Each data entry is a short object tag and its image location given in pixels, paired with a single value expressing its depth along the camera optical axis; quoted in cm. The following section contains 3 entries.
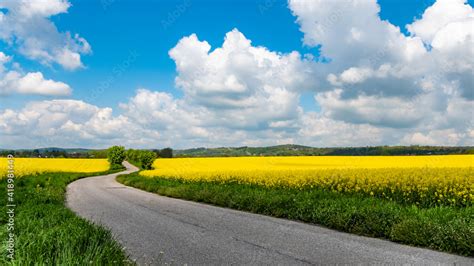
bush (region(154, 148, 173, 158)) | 12212
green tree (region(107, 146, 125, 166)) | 7212
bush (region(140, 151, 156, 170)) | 6366
